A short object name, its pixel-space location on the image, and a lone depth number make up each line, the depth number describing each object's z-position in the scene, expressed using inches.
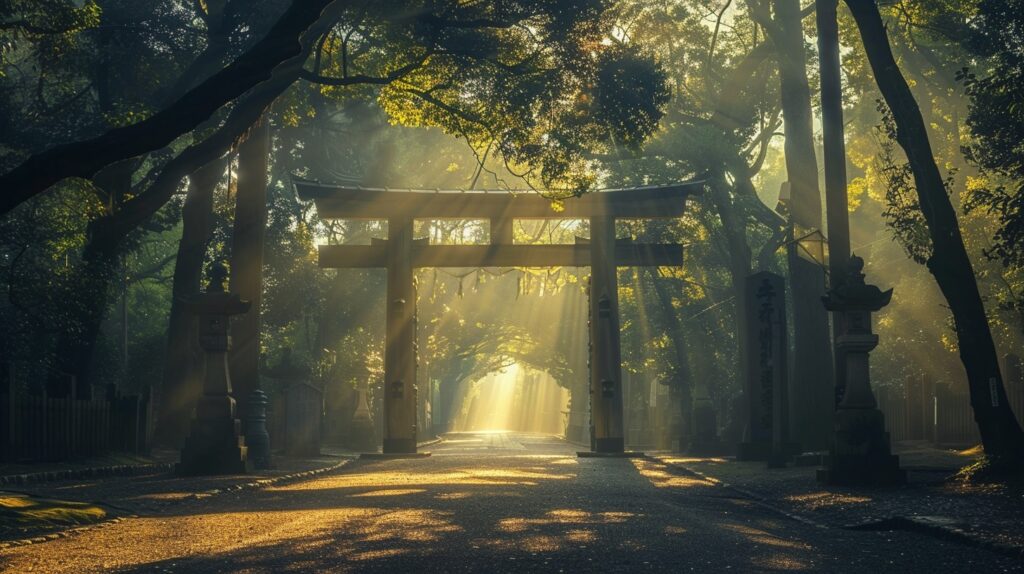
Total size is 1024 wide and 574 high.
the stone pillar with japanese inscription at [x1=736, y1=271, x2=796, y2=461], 898.1
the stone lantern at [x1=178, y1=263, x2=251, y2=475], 754.8
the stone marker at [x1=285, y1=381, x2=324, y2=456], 1152.8
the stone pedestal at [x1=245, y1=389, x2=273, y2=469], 869.2
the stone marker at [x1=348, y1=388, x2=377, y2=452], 1547.7
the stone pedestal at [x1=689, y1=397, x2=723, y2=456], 1234.0
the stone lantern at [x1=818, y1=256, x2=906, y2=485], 590.6
